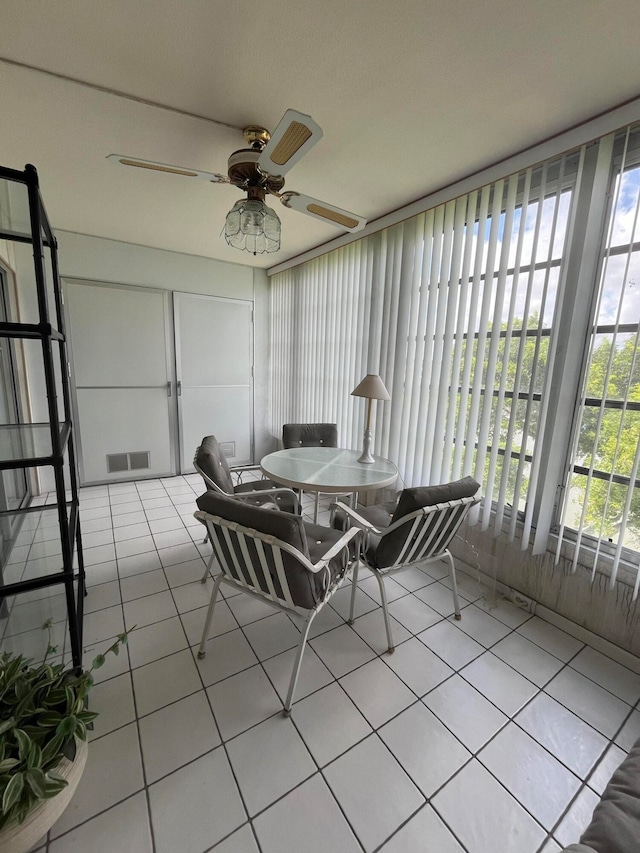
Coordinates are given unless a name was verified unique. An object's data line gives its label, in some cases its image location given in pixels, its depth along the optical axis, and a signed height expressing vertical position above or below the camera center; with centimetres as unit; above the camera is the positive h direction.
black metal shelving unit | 111 -18
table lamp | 229 -12
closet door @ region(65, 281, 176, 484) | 354 -18
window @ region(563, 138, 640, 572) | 159 -6
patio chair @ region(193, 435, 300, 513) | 194 -73
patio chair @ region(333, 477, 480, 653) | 156 -75
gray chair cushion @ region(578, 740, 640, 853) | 69 -93
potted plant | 84 -101
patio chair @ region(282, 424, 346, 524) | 308 -60
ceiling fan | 161 +79
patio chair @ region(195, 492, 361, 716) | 128 -76
